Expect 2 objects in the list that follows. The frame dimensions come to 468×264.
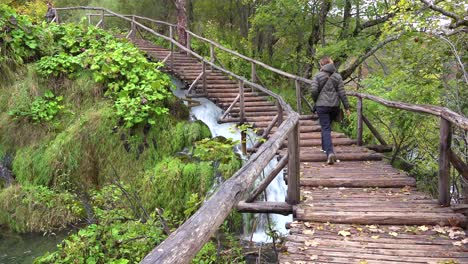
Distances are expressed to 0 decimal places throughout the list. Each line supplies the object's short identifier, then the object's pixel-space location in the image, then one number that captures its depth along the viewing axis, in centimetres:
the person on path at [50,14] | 1606
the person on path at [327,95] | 697
